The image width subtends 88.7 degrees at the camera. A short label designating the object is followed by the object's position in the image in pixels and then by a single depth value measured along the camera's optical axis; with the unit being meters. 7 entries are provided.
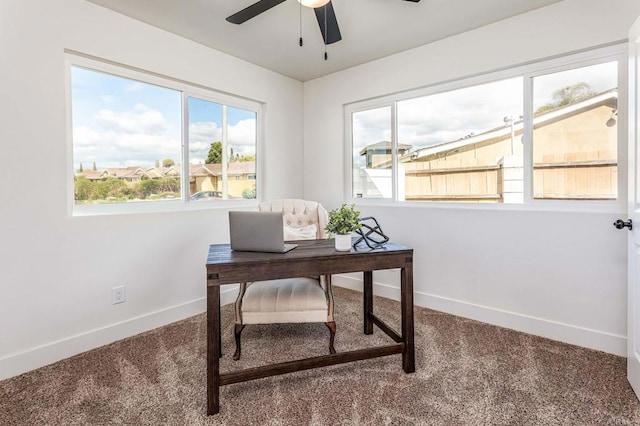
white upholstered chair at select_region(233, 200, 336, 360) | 2.09
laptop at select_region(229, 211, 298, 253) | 1.88
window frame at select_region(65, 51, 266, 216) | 2.29
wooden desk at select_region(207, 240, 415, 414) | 1.66
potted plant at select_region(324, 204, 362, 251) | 2.01
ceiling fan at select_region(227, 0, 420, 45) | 1.91
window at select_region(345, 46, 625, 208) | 2.33
